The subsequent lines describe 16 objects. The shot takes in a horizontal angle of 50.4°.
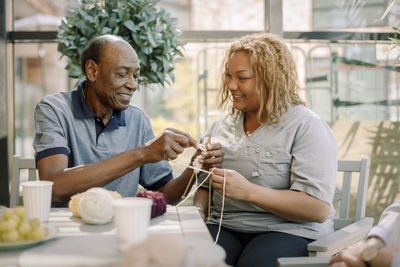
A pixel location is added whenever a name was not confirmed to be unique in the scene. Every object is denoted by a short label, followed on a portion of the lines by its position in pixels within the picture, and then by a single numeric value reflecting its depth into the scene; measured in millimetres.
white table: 1076
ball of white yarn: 1365
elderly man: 1863
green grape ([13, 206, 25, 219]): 1241
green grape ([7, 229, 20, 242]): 1141
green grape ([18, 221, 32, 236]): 1160
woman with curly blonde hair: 1766
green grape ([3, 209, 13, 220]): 1190
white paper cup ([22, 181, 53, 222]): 1339
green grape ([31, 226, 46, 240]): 1159
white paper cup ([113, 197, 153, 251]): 1118
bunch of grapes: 1147
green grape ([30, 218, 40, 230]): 1180
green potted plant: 2574
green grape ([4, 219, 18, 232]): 1151
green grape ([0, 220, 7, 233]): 1151
